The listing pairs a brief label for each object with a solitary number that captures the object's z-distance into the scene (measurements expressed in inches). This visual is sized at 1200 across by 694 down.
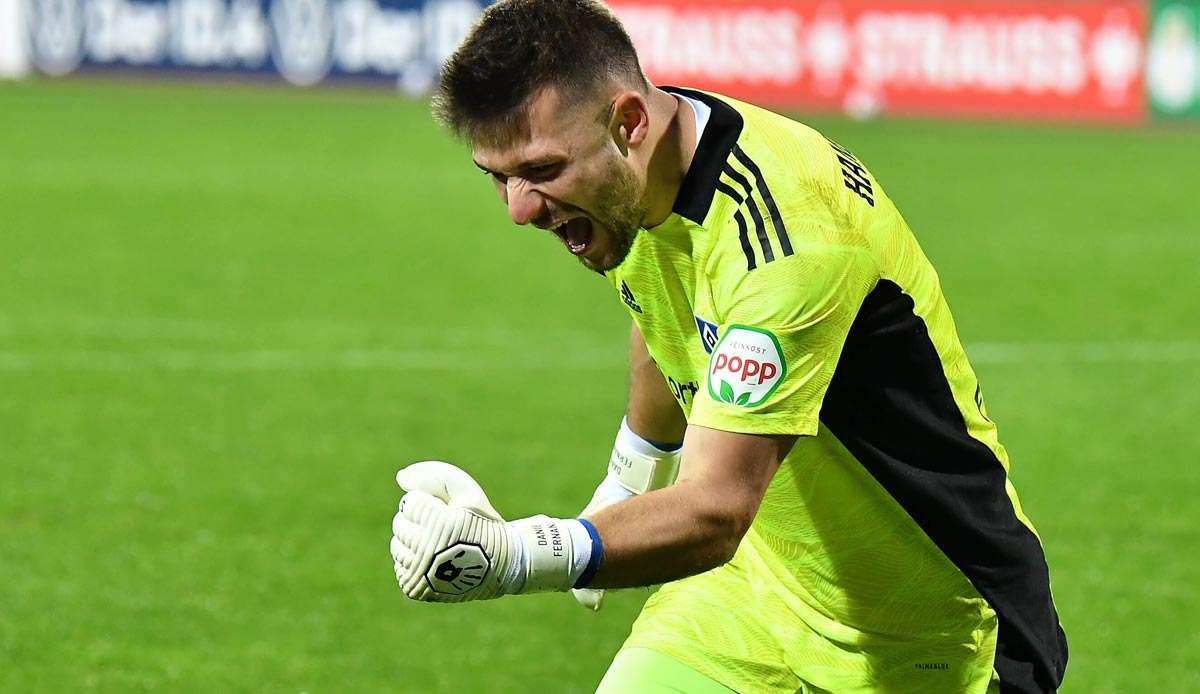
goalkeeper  256.5
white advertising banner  2268.7
